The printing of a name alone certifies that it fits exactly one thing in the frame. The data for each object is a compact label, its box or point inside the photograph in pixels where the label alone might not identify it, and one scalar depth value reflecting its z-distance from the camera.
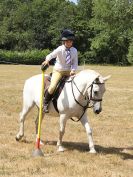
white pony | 10.10
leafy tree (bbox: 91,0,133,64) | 79.62
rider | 10.97
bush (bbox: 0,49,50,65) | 73.50
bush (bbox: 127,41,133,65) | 70.64
